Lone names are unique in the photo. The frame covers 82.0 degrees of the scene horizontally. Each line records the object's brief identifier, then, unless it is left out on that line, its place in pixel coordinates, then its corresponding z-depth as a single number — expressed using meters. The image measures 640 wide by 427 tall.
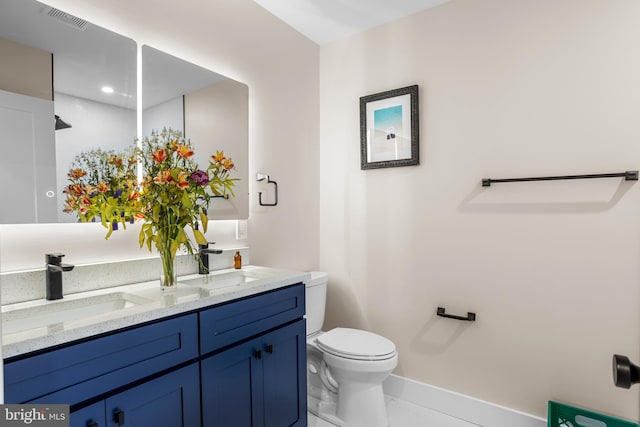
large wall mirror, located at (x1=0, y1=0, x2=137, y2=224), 1.32
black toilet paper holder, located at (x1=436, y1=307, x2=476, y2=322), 2.10
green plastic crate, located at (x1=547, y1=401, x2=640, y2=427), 1.69
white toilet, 1.92
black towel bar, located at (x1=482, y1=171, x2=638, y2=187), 1.68
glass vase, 1.50
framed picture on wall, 2.31
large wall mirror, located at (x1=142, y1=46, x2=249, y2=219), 1.75
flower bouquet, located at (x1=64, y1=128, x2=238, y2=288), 1.47
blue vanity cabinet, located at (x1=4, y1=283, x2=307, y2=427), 0.98
